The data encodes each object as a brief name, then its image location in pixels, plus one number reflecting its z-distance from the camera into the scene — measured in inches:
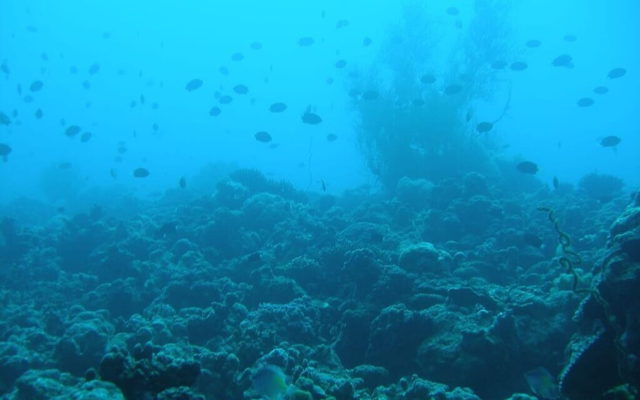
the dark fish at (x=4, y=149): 596.1
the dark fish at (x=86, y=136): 818.8
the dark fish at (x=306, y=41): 962.7
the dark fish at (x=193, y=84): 737.6
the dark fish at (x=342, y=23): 999.6
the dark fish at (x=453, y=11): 969.5
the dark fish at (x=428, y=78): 705.5
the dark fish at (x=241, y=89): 751.1
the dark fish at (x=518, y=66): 748.0
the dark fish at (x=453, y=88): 675.4
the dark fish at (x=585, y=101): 760.9
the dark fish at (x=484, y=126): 619.4
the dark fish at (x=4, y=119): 654.4
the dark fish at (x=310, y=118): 627.8
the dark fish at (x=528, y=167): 514.3
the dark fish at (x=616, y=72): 690.2
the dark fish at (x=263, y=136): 647.1
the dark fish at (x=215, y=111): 795.6
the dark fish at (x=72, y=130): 724.0
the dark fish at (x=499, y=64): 774.5
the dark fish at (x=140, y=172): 618.3
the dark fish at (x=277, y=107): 671.8
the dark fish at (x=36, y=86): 765.9
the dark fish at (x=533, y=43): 852.7
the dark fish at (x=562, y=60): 729.2
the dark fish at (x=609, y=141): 585.6
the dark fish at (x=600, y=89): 872.1
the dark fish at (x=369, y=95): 687.5
